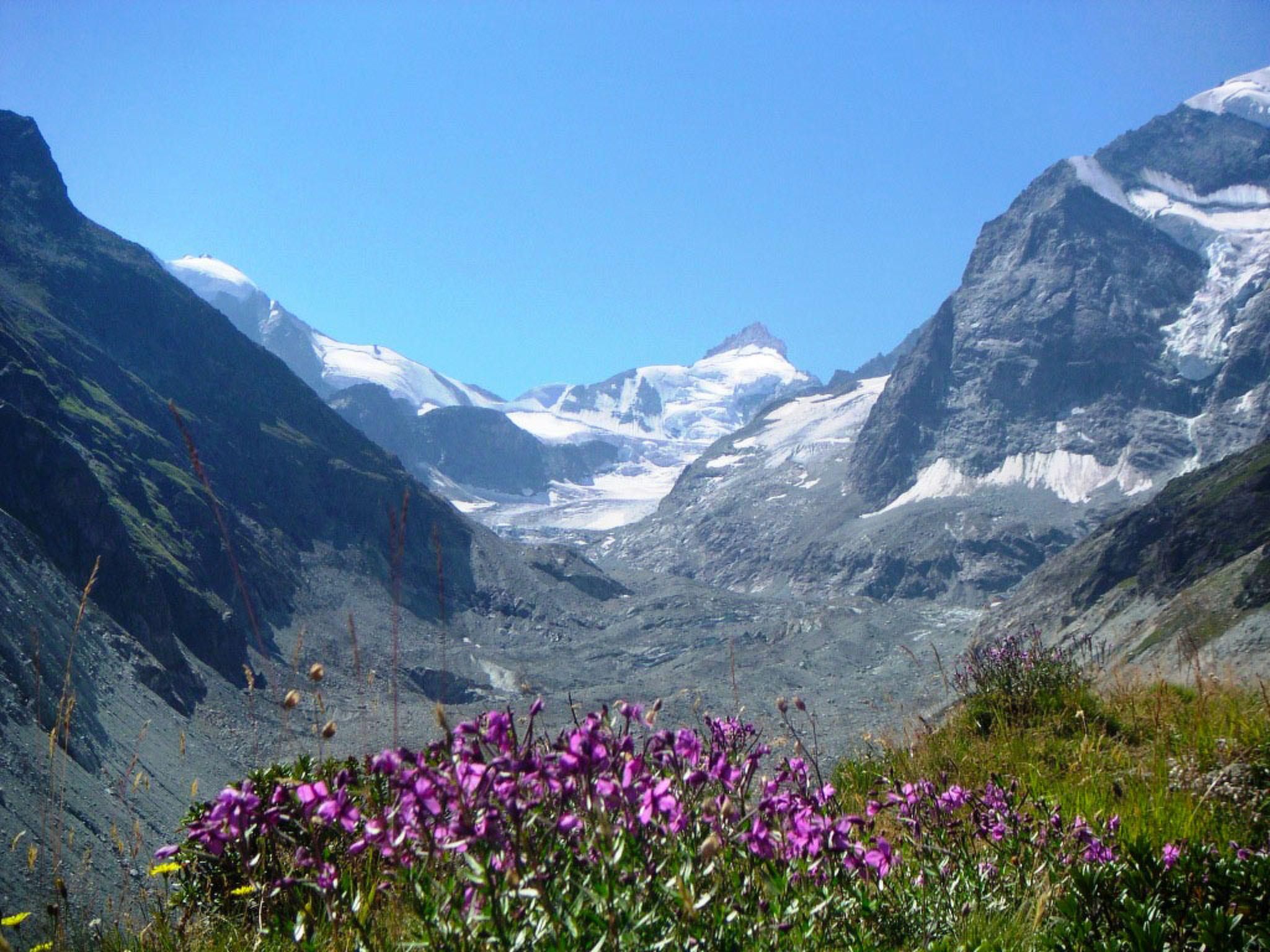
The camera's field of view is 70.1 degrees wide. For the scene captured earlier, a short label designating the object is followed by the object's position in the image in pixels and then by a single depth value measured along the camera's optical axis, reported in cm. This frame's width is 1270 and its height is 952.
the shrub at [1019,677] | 779
